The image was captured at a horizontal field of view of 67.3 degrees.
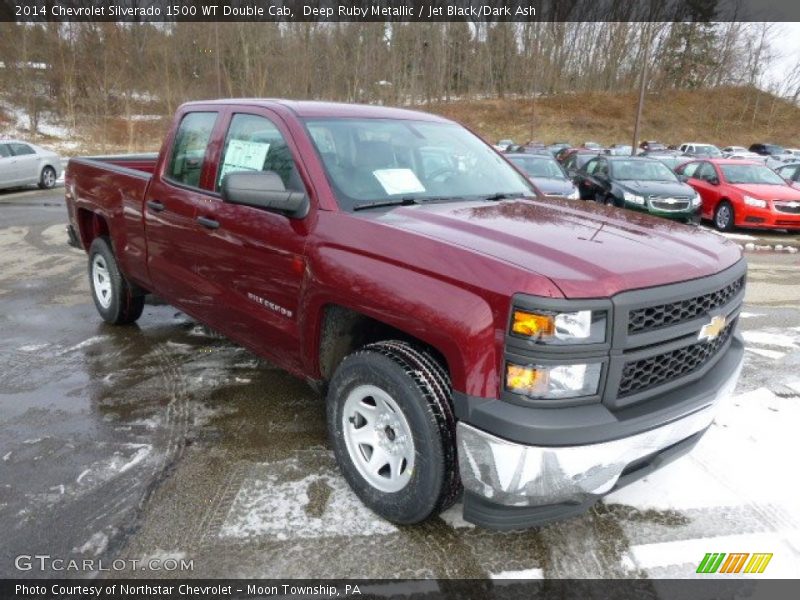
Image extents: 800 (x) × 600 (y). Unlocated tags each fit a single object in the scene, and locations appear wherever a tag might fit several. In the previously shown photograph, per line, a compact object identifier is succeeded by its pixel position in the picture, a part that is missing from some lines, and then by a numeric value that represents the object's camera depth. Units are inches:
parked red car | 480.7
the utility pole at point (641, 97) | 957.8
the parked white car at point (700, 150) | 1378.4
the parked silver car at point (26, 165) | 657.0
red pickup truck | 85.4
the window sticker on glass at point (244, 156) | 134.5
